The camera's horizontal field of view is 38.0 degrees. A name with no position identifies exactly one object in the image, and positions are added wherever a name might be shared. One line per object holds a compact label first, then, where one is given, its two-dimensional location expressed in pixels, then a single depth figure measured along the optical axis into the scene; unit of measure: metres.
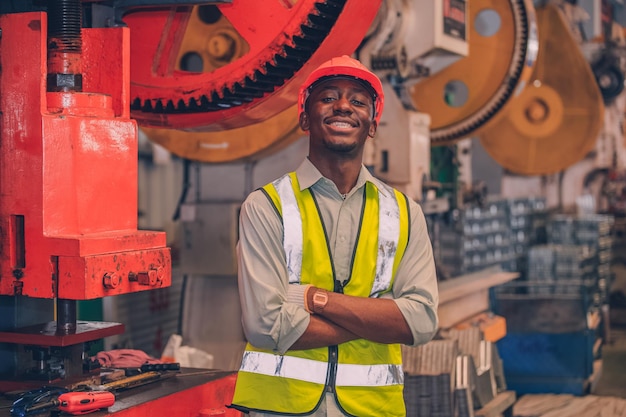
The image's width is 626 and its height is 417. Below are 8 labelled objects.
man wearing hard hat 2.32
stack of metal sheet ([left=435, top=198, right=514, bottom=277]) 6.45
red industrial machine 2.36
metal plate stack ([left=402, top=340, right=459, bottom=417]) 3.98
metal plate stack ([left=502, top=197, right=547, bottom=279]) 8.45
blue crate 6.22
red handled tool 2.26
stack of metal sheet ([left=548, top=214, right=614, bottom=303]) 8.80
